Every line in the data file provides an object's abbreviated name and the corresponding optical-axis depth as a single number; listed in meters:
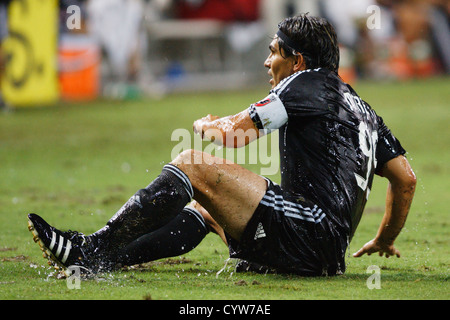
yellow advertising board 31.30
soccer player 7.68
